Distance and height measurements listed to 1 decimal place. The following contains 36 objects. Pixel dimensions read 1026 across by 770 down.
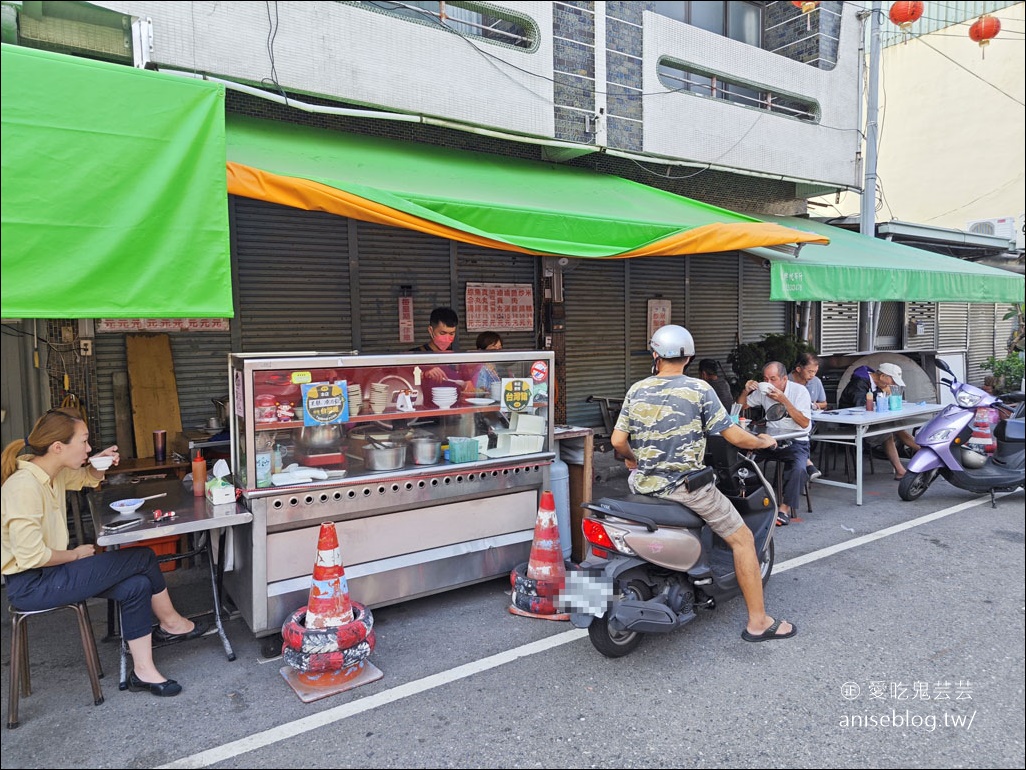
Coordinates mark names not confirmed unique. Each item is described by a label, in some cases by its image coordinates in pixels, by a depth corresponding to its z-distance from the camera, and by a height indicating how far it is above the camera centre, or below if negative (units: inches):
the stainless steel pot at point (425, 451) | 183.3 -30.5
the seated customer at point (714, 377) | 340.9 -22.0
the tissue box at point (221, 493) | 158.1 -35.3
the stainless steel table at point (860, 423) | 283.9 -43.5
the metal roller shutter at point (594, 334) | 353.4 +1.5
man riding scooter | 153.6 -24.2
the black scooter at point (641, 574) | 144.2 -53.8
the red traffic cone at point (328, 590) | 143.6 -53.6
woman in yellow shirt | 129.0 -41.5
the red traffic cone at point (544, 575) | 177.3 -63.3
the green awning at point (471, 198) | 173.8 +42.5
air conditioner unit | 597.3 +92.6
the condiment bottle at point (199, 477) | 168.4 -33.5
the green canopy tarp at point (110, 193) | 118.5 +29.2
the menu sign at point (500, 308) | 316.2 +15.0
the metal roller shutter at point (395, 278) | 285.3 +27.5
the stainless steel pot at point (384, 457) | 174.9 -30.5
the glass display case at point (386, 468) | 157.6 -33.6
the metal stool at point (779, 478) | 266.7 -57.6
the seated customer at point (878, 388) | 325.7 -27.6
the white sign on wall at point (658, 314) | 385.4 +12.6
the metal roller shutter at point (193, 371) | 231.3 -9.5
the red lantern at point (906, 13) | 385.7 +183.9
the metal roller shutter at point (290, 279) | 254.8 +25.3
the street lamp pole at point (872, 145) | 430.6 +121.9
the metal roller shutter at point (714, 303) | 410.9 +19.8
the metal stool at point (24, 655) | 130.6 -62.7
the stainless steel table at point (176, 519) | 140.9 -38.7
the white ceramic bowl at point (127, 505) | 149.8 -35.9
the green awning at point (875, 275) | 279.6 +26.6
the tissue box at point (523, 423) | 199.8 -25.5
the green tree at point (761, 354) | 388.5 -12.3
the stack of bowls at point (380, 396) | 174.4 -14.5
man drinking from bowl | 255.6 -37.3
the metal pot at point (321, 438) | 167.2 -24.0
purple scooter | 278.2 -52.9
